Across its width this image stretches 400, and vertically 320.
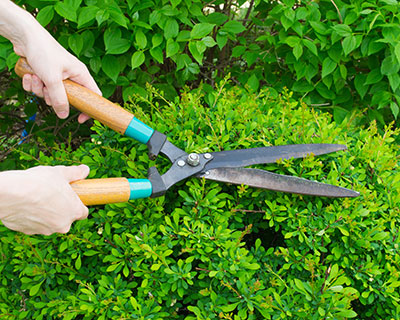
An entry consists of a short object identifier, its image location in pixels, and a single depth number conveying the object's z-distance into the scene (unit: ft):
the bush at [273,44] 2.81
